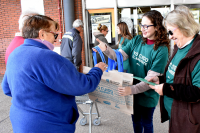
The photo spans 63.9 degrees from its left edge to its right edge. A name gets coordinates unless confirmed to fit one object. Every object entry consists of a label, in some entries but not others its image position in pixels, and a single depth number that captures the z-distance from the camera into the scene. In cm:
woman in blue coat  106
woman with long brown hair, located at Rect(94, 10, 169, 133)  160
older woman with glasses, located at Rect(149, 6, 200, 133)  114
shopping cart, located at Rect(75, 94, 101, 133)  269
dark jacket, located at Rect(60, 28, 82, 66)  405
